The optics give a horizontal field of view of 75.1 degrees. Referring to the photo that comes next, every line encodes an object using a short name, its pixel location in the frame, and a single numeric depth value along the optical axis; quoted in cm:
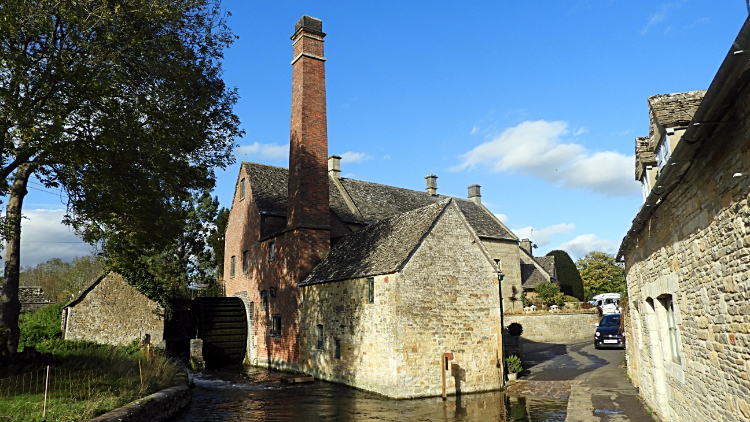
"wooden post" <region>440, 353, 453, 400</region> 1438
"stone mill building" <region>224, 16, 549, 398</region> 1467
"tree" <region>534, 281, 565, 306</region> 3120
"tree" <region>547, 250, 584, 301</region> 4509
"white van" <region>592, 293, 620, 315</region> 3581
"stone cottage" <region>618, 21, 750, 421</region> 455
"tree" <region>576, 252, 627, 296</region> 5497
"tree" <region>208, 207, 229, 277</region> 3562
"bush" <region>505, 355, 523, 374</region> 1678
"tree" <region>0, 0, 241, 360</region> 1045
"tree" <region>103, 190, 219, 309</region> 2625
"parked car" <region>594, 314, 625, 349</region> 2342
